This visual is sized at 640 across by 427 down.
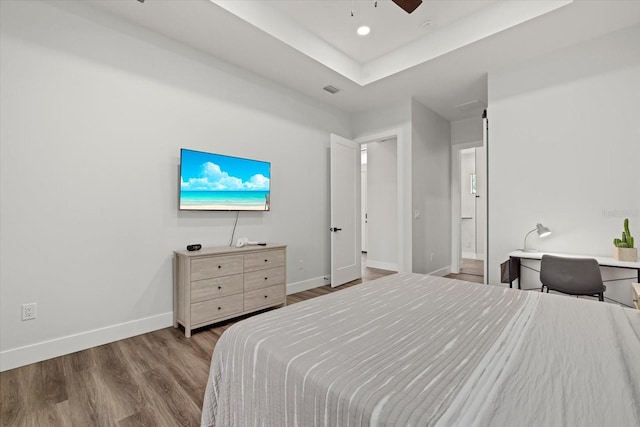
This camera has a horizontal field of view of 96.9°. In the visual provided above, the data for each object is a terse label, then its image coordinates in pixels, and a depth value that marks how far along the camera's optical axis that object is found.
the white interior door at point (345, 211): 4.21
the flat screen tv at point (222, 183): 2.83
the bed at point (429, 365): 0.69
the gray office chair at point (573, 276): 2.37
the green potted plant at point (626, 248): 2.45
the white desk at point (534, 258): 2.40
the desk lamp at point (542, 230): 2.92
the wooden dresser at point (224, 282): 2.58
